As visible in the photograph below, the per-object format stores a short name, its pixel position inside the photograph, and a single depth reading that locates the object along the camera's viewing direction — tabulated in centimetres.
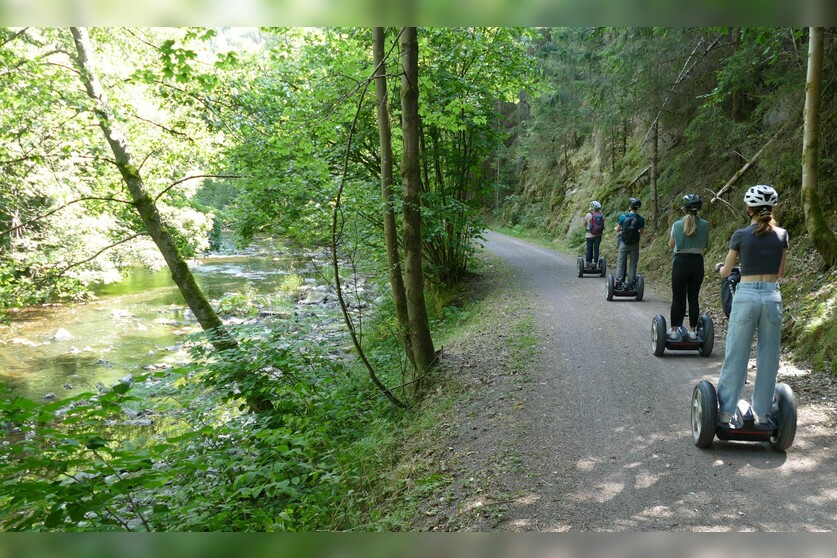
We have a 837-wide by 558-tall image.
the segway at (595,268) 1568
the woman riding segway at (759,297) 436
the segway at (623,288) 1184
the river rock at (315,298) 2077
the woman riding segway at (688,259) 686
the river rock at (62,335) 1683
